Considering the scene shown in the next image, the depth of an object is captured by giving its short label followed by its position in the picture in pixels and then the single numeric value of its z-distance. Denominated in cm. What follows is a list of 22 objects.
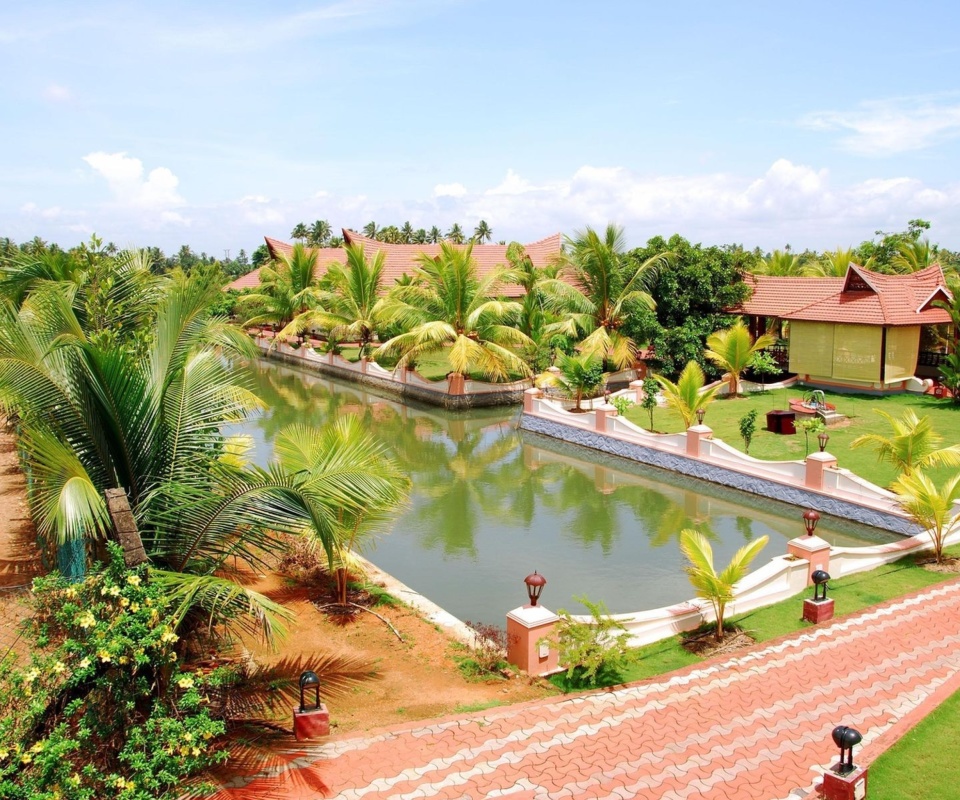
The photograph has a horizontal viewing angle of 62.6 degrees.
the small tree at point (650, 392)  1716
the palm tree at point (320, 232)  6959
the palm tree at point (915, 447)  1083
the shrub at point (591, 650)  657
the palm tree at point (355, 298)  2650
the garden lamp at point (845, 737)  442
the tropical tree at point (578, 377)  1847
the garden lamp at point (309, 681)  535
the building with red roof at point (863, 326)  1911
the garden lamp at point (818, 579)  769
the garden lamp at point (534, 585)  667
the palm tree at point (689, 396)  1568
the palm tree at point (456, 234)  6431
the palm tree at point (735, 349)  1945
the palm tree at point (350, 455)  718
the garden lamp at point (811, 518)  848
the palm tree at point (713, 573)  735
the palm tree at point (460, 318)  2159
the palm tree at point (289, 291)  3188
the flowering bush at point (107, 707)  434
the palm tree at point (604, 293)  2216
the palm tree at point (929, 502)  931
